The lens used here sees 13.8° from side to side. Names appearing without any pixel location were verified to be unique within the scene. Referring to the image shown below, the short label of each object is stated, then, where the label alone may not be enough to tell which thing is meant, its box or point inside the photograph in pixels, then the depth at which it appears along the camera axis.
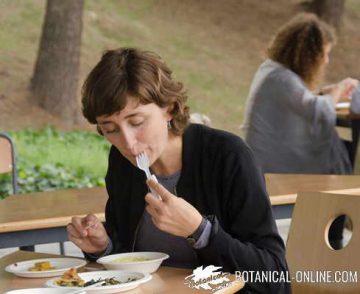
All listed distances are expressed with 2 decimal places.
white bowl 3.18
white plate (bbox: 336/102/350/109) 9.09
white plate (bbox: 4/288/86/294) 2.93
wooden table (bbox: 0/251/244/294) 3.02
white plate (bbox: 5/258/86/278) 3.24
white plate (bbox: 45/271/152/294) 2.96
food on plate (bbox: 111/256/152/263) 3.30
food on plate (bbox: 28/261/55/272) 3.31
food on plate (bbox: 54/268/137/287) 3.05
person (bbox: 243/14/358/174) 7.57
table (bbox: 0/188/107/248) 4.47
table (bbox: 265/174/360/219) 4.95
